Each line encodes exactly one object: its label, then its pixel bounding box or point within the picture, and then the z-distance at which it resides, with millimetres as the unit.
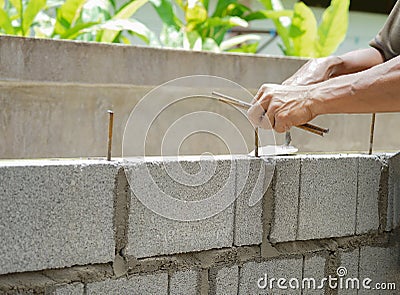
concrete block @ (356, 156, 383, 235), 4044
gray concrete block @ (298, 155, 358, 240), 3940
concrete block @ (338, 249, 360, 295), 4033
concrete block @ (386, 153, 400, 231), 4108
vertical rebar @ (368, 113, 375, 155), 4093
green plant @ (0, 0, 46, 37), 4911
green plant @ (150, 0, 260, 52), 5433
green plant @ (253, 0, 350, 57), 5700
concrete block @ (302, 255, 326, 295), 3973
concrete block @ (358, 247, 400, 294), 4076
